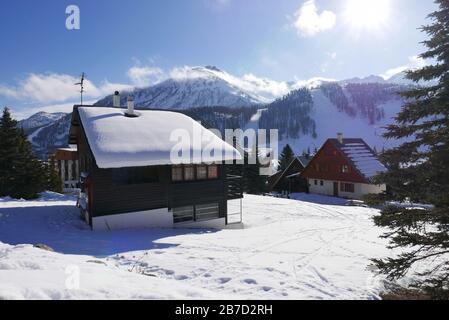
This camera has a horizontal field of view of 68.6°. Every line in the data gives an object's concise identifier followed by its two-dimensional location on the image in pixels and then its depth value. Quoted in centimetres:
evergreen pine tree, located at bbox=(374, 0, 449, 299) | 843
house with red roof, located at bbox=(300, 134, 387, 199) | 4444
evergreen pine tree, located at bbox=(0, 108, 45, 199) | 3019
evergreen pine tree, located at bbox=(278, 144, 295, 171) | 6342
